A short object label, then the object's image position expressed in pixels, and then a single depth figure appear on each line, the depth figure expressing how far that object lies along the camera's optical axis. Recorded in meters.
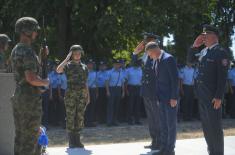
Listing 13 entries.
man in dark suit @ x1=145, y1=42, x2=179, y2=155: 7.80
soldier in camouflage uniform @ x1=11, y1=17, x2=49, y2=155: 5.95
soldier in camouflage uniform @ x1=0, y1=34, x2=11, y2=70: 7.88
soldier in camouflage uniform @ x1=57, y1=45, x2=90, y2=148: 9.27
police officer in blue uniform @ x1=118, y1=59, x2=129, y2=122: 15.55
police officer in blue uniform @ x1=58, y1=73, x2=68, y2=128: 14.12
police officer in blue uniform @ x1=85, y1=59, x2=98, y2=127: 14.41
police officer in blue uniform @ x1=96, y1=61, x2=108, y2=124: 14.80
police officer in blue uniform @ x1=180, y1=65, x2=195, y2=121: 15.77
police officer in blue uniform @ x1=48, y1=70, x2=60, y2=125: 14.35
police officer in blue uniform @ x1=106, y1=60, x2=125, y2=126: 14.75
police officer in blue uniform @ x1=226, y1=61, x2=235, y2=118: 16.50
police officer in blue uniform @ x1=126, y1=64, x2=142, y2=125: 15.02
